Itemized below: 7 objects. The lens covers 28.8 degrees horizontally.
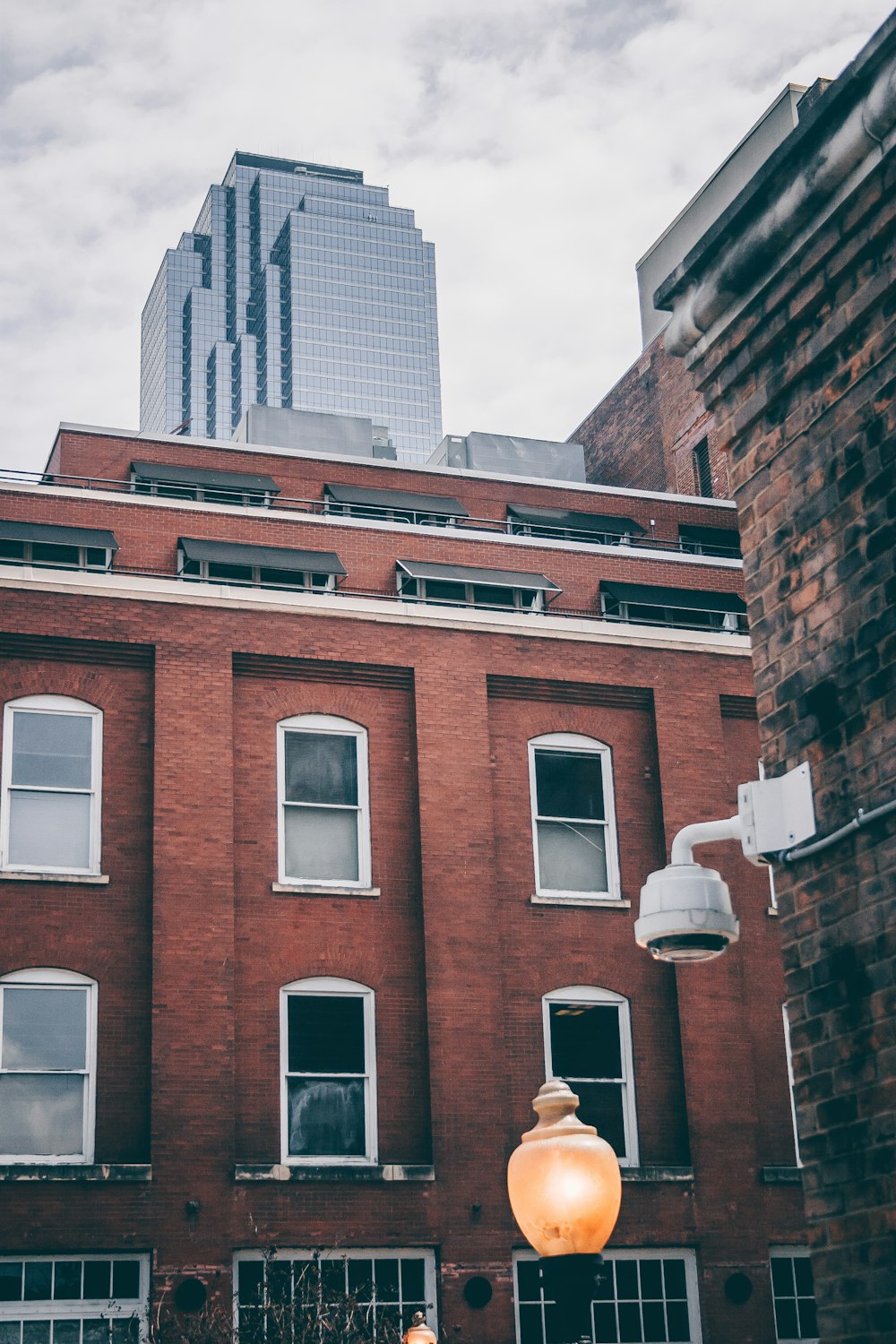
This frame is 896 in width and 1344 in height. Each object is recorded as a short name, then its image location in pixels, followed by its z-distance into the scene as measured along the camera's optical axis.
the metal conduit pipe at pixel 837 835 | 7.11
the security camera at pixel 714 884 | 7.66
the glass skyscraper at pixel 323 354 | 196.12
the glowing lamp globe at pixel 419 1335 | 18.25
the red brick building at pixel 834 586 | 7.11
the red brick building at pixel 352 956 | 21.64
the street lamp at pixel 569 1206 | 6.47
